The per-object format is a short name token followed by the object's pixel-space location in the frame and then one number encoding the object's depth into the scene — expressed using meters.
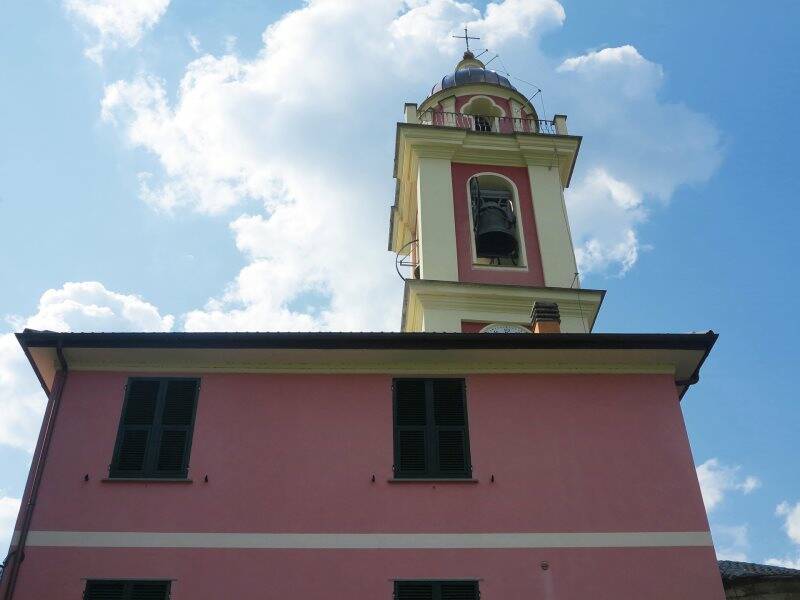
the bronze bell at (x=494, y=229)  19.94
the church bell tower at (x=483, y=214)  18.52
